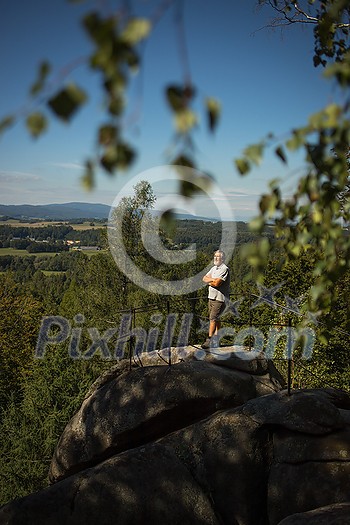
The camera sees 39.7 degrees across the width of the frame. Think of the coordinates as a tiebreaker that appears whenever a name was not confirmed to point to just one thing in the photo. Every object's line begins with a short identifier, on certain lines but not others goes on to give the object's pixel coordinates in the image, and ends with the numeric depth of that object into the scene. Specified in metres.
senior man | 11.10
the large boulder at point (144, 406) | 9.35
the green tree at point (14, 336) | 29.58
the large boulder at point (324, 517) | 4.89
